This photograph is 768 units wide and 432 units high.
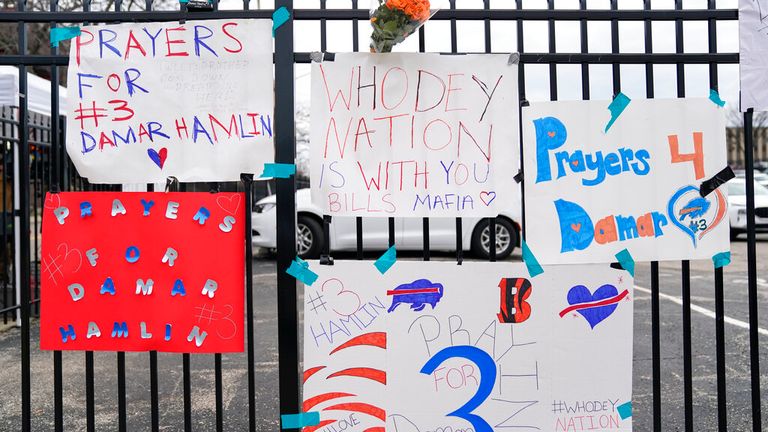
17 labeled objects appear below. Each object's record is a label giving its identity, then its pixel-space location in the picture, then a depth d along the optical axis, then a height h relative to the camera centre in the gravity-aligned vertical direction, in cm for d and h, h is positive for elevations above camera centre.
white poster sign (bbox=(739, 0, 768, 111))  275 +76
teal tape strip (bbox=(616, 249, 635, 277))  265 -20
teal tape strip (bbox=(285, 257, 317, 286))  264 -23
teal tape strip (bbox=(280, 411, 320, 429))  268 -86
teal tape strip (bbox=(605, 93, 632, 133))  265 +45
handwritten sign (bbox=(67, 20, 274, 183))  264 +50
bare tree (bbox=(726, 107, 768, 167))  4351 +615
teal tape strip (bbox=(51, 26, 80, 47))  262 +79
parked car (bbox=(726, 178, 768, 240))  1323 +4
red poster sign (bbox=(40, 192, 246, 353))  264 -21
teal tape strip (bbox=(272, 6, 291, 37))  262 +84
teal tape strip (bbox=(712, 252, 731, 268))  270 -20
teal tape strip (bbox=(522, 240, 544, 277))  265 -20
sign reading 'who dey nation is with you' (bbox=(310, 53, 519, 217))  262 +33
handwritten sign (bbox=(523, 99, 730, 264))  265 +14
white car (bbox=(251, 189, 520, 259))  977 -28
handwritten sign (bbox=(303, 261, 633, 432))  265 -56
